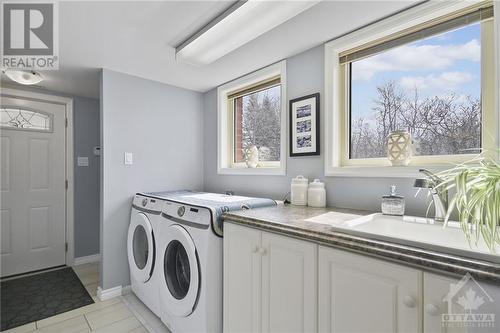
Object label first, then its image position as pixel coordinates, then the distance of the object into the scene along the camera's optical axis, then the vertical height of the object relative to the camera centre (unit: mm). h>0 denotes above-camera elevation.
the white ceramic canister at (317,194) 1828 -218
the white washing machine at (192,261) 1556 -662
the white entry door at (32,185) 2812 -239
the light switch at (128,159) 2479 +61
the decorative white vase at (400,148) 1528 +104
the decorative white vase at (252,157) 2566 +82
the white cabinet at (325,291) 800 -517
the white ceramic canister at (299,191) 1920 -203
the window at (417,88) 1339 +489
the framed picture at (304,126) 1932 +320
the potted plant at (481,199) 759 -108
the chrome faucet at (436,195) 1257 -155
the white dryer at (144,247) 2021 -740
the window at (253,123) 2355 +450
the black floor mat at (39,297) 2072 -1266
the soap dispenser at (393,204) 1407 -227
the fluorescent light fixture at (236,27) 1349 +875
